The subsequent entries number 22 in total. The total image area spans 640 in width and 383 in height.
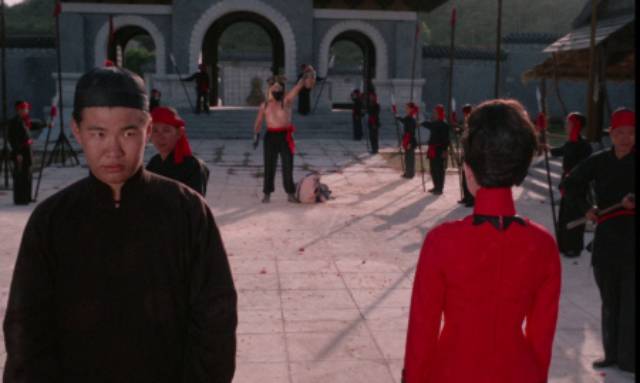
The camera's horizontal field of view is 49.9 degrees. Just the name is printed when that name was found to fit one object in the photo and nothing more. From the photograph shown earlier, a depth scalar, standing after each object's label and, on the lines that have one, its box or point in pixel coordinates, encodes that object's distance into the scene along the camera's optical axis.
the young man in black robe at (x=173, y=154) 4.36
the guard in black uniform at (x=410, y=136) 12.23
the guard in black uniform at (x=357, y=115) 19.52
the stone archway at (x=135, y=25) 23.89
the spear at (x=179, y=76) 23.39
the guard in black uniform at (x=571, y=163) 6.69
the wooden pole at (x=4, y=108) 9.59
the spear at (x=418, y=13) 25.16
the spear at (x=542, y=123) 6.49
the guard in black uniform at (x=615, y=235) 4.07
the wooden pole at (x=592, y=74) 6.99
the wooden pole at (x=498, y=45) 8.05
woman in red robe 2.12
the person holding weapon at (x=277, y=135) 9.70
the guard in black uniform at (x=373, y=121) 16.92
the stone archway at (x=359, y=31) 25.02
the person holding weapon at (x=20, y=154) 9.59
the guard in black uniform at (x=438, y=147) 10.92
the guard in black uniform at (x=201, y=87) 22.08
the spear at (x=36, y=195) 10.13
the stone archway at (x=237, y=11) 24.00
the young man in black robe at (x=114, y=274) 1.89
